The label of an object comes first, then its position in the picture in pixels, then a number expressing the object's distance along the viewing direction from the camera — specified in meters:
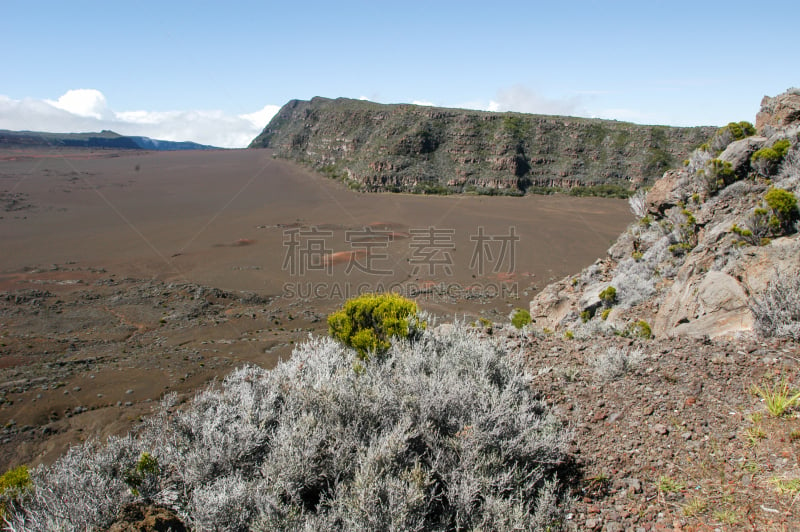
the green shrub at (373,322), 7.01
